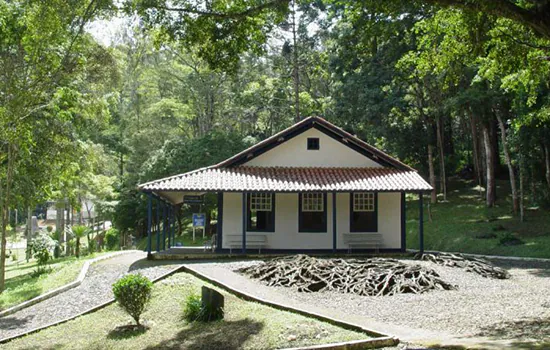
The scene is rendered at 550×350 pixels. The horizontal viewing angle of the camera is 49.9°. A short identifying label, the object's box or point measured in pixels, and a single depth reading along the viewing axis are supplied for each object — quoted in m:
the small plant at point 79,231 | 28.50
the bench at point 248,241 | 21.56
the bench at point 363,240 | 21.69
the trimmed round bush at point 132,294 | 11.80
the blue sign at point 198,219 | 23.64
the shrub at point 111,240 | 37.50
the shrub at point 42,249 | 23.15
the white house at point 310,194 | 21.06
